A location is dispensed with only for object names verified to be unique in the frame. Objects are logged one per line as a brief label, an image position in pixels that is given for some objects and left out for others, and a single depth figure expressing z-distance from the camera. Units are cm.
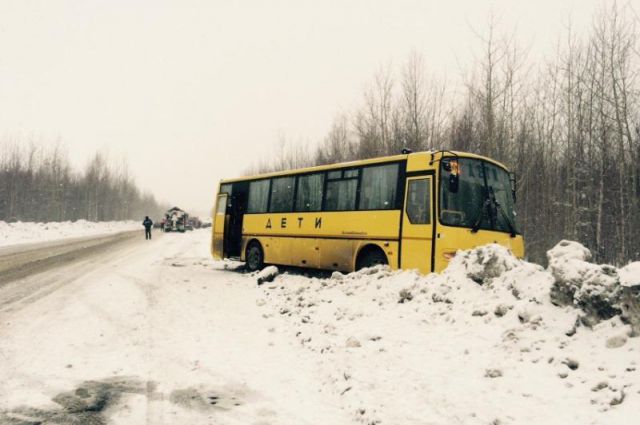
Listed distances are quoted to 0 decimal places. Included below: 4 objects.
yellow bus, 958
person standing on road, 3450
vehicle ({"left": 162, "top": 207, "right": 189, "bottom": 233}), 5268
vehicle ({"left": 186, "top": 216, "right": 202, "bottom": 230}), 6455
